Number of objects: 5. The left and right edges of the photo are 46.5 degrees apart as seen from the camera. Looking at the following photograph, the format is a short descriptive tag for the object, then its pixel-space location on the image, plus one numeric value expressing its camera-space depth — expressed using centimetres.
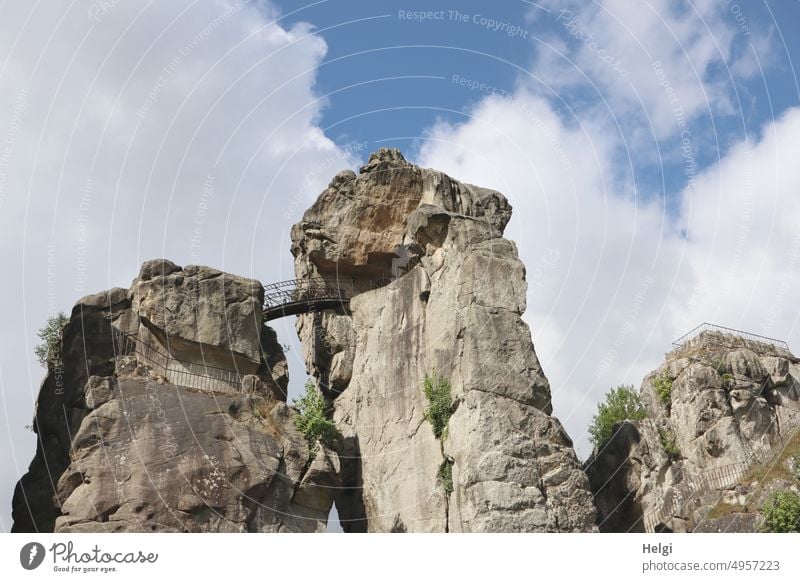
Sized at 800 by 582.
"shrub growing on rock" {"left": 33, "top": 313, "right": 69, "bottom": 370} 4731
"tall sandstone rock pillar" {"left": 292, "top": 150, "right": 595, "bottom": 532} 4059
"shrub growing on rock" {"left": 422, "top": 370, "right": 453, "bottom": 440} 4403
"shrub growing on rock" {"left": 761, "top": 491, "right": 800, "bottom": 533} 4041
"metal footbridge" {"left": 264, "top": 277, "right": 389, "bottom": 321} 5541
